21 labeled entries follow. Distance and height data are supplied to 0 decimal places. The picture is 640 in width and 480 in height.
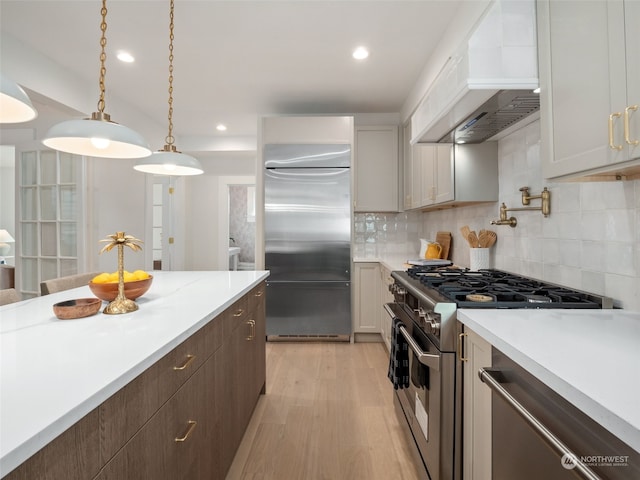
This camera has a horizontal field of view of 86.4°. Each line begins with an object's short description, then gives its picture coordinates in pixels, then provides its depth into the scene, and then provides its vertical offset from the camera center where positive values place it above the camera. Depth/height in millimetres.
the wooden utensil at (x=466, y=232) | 2505 +78
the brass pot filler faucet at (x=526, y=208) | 1775 +196
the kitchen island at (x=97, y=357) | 556 -266
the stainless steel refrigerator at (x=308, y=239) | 3566 +50
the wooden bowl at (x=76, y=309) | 1138 -213
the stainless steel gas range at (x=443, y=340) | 1282 -423
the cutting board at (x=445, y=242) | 3138 +3
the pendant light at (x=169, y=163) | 1854 +462
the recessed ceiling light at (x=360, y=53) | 2691 +1531
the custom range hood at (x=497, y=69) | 1358 +716
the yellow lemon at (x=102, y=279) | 1312 -130
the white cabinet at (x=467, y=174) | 2348 +483
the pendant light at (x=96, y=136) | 1201 +431
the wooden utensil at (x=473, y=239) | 2441 +22
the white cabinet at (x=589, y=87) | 901 +471
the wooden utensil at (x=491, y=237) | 2354 +34
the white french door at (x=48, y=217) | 3404 +296
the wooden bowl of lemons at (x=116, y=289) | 1293 -171
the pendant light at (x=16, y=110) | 949 +403
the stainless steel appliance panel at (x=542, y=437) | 602 -406
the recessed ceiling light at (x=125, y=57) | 2820 +1586
